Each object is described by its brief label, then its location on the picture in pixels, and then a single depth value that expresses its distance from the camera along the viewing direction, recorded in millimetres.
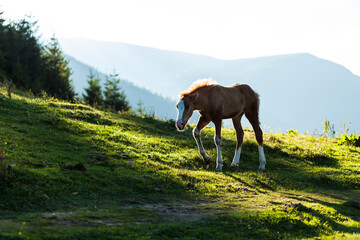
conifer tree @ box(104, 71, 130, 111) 37384
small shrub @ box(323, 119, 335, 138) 20766
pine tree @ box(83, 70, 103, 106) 39616
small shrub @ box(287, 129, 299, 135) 21469
